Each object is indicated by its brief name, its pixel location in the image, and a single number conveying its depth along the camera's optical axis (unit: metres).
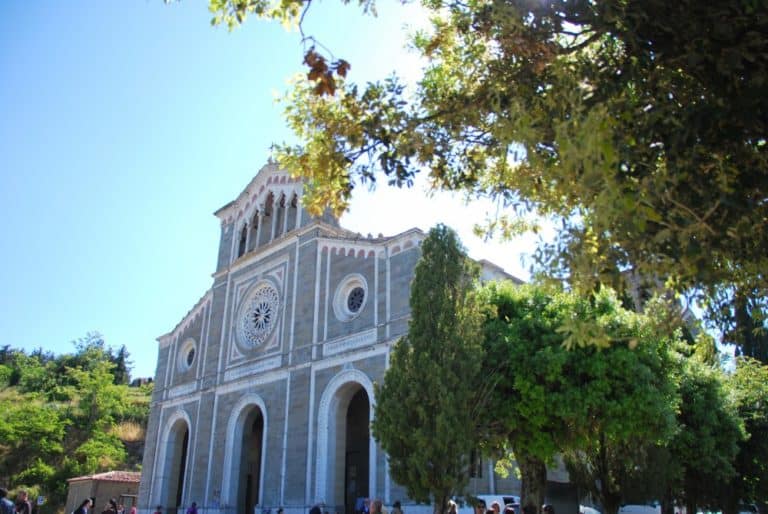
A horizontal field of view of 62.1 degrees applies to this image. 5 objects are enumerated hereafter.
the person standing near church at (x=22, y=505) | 11.24
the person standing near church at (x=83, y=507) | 12.67
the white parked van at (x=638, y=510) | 24.74
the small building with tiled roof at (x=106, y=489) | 29.97
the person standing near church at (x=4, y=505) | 9.98
